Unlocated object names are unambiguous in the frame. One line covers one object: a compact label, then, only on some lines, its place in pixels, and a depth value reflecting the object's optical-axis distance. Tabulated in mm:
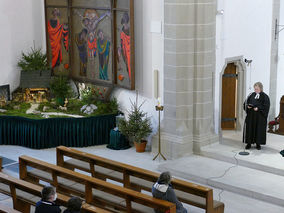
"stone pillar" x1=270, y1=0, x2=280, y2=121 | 15688
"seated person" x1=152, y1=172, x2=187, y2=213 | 8719
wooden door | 14836
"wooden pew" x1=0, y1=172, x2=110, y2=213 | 9375
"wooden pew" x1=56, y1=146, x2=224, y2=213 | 9320
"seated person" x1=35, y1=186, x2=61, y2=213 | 8000
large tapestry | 14461
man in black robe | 12875
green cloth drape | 14623
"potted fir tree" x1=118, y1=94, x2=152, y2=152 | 14086
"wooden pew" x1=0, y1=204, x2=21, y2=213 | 8445
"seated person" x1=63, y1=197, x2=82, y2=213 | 7621
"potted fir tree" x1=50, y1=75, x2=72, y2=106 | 15906
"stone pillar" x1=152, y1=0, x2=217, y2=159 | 12898
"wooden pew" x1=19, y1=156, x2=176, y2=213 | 8844
